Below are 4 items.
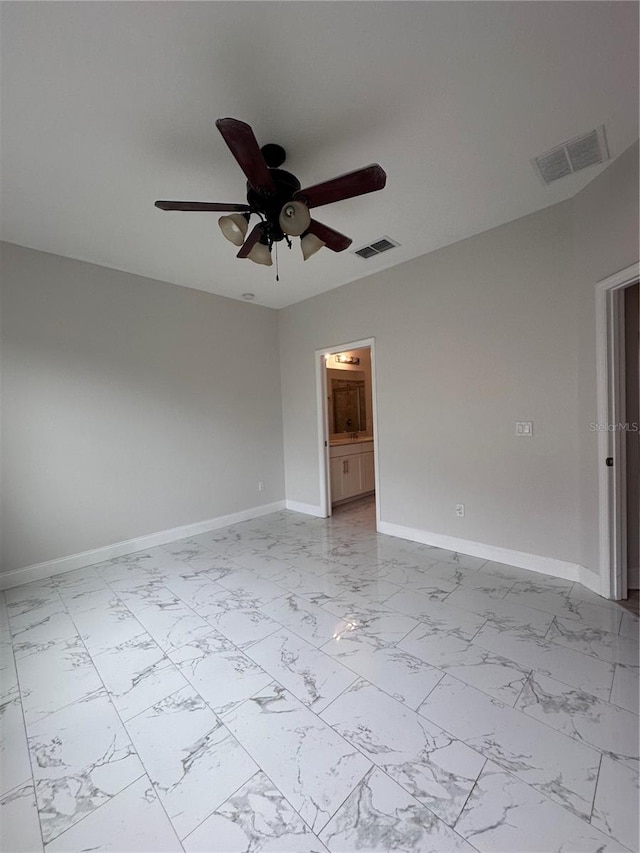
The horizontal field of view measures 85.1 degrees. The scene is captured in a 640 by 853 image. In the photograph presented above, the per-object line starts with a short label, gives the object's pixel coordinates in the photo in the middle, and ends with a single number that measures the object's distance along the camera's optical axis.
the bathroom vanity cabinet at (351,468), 4.97
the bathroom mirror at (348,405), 5.98
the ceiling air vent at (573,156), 1.97
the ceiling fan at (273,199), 1.54
